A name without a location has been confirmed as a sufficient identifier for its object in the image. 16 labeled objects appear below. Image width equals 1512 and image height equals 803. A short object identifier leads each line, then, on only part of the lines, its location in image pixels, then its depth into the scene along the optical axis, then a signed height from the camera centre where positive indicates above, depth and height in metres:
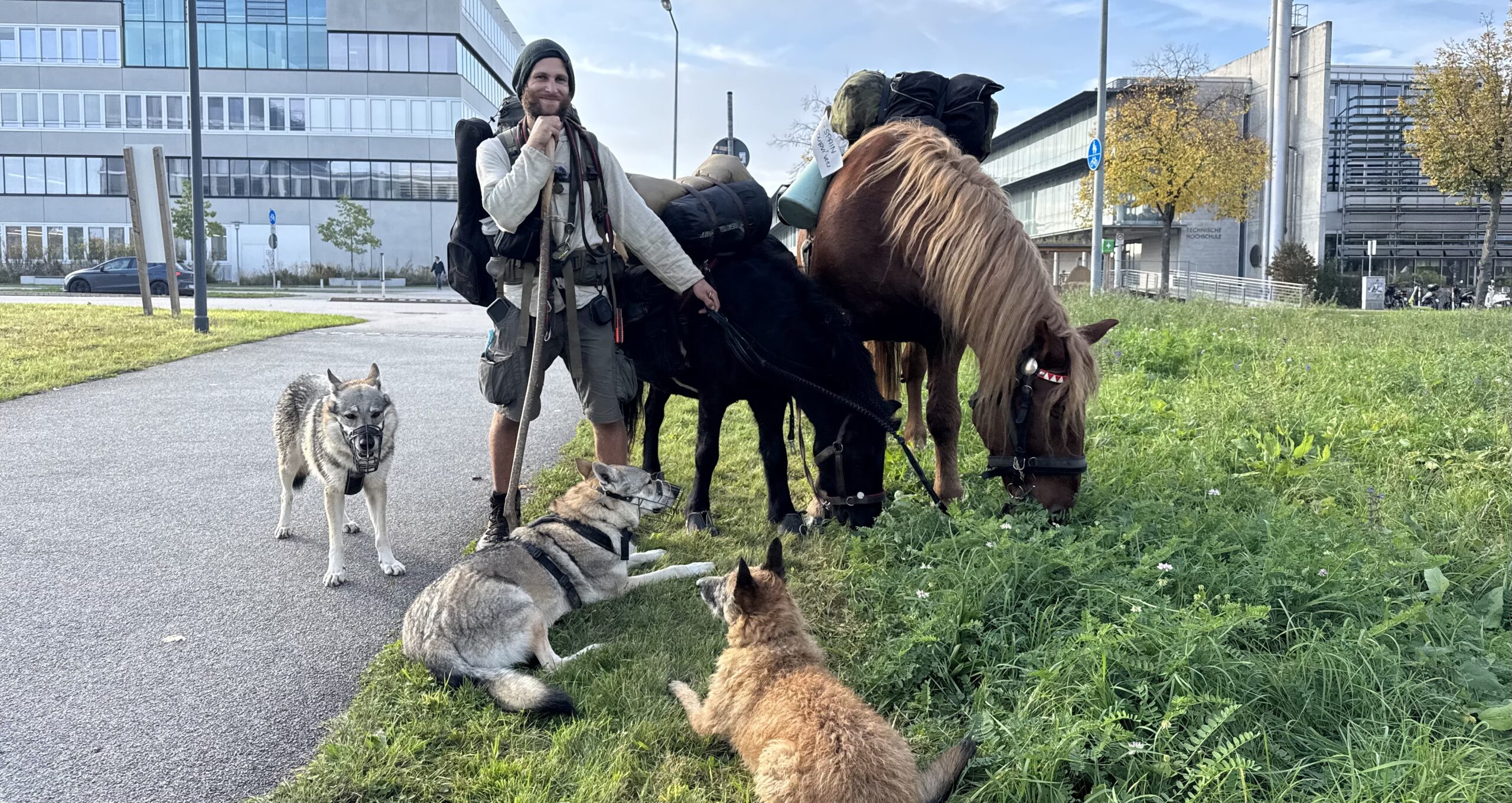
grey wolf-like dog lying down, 3.23 -1.02
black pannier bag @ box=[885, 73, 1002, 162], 5.85 +1.49
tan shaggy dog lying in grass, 2.34 -1.08
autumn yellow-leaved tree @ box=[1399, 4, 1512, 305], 28.48 +6.83
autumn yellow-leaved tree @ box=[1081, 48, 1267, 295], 35.62 +7.13
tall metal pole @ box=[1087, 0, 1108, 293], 21.78 +3.68
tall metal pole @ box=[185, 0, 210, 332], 14.16 +2.37
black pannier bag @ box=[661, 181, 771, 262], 4.98 +0.62
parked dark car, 31.20 +1.73
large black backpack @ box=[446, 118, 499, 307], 4.60 +0.53
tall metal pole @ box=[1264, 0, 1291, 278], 45.19 +10.54
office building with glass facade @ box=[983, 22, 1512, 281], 45.84 +7.39
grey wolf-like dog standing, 4.29 -0.56
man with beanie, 4.09 +0.46
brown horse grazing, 3.93 +0.19
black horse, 4.62 -0.17
